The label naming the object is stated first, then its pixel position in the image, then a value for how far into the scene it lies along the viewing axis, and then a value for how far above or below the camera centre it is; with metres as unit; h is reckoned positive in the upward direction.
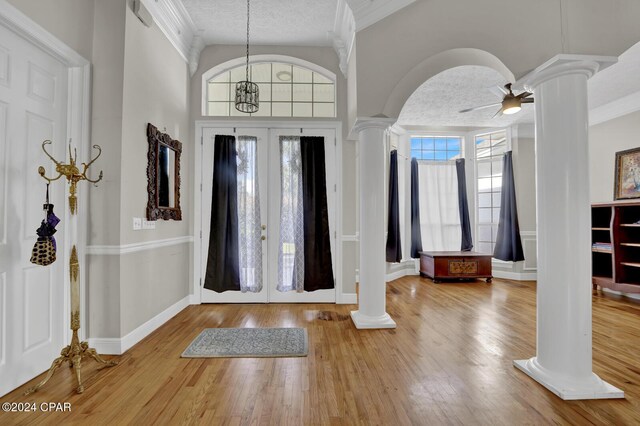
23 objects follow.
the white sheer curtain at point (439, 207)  6.93 +0.24
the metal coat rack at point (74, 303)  2.28 -0.62
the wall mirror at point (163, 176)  3.29 +0.47
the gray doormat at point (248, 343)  2.78 -1.17
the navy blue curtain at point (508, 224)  6.26 -0.12
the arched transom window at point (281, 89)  4.58 +1.86
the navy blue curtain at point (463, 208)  6.77 +0.22
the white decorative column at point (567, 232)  2.11 -0.09
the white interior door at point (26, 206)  2.13 +0.09
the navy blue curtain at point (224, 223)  4.34 -0.07
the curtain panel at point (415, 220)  6.71 -0.05
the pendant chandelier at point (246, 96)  3.49 +1.34
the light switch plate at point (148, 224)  3.19 -0.06
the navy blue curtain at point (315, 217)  4.40 +0.02
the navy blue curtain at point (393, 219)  6.16 -0.02
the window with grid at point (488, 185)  6.70 +0.70
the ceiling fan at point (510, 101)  3.81 +1.41
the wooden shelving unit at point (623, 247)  4.57 -0.42
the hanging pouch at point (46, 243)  2.10 -0.16
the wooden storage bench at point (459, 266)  6.03 -0.91
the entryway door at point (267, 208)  4.41 +0.14
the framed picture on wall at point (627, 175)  4.80 +0.66
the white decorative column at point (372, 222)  3.53 -0.04
